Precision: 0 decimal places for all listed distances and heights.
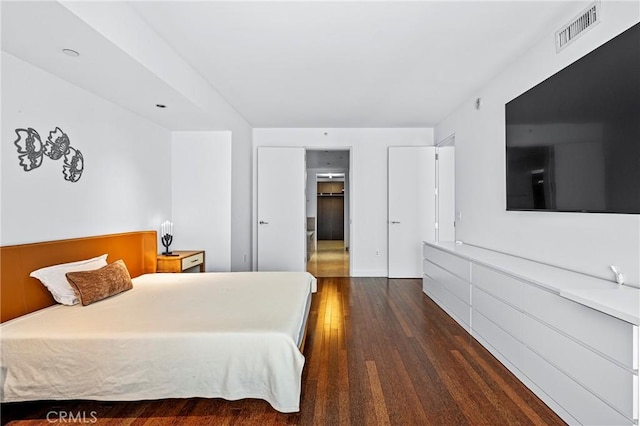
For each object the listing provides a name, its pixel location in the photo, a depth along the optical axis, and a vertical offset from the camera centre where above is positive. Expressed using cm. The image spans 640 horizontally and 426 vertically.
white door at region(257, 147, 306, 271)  573 +10
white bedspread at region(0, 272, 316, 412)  187 -85
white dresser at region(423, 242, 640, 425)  152 -72
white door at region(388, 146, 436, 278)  557 +11
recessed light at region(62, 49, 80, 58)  226 +113
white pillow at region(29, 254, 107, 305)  241 -50
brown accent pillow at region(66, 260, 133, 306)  247 -54
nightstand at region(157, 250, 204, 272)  390 -58
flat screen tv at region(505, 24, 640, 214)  185 +53
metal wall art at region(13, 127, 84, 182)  241 +51
